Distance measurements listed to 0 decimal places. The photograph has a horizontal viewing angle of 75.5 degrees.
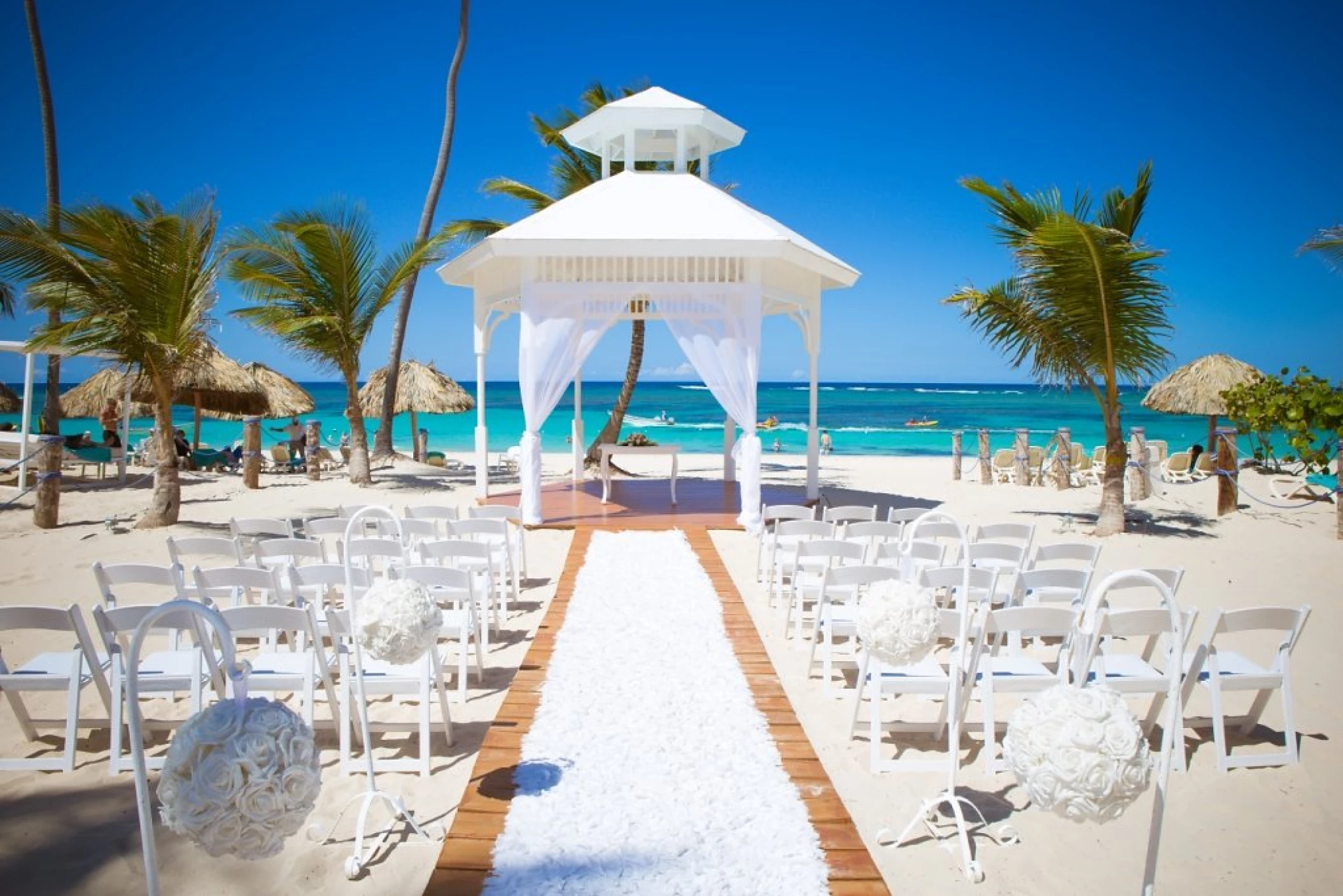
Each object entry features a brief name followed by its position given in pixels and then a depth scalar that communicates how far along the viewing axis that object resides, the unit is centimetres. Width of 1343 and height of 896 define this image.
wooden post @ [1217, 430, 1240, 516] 1222
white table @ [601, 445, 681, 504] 1247
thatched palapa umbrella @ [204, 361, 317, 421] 2200
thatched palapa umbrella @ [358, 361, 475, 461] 2252
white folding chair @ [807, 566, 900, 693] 499
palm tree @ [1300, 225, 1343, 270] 1031
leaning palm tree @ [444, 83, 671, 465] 1641
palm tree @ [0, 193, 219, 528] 967
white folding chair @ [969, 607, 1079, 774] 409
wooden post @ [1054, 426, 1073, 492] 1736
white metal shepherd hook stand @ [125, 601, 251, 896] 213
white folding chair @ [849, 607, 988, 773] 412
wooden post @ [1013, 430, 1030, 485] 1759
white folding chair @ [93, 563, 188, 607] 494
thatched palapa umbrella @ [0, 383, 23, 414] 2050
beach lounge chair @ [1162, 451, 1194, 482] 2006
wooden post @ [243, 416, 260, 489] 1529
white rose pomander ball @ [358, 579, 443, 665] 341
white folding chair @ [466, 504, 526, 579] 802
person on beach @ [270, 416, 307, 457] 1880
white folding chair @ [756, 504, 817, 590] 785
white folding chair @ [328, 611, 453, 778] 407
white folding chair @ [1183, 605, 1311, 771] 418
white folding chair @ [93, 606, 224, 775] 399
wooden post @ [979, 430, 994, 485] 1834
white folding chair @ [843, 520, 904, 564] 655
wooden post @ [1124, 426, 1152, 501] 1467
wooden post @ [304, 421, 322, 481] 1697
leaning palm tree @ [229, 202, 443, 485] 1474
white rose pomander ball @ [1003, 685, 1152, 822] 225
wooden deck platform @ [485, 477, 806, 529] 1088
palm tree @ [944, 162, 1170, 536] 1024
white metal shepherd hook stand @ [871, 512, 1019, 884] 339
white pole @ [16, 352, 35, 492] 1326
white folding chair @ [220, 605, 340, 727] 389
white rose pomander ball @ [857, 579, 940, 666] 348
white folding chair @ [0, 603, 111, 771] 402
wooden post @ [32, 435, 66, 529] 1072
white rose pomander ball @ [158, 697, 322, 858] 208
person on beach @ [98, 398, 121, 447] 1884
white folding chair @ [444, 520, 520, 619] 713
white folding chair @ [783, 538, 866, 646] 619
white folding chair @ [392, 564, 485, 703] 495
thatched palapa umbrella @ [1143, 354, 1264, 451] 2125
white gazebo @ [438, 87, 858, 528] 1016
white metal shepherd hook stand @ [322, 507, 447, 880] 334
